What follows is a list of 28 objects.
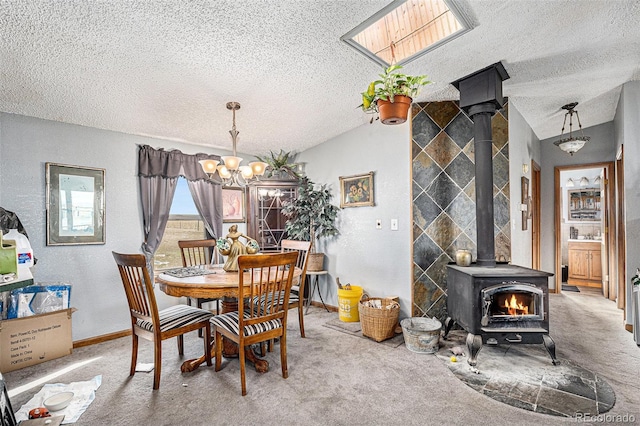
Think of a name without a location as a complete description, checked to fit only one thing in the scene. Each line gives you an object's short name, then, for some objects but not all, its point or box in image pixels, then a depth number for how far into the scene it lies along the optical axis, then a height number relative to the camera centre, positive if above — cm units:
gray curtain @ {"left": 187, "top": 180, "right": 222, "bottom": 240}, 405 +17
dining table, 234 -53
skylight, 221 +134
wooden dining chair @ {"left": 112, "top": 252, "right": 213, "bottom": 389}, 221 -76
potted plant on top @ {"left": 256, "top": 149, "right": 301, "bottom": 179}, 425 +62
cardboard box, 260 -102
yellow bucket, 375 -104
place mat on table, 271 -49
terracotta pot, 218 +71
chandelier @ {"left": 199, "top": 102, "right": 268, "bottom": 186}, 274 +41
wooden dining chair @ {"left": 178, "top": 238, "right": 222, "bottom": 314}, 355 -45
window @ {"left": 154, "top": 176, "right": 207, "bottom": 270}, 393 -15
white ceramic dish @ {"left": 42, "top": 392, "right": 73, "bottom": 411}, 204 -117
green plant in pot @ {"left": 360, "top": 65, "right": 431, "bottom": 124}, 216 +80
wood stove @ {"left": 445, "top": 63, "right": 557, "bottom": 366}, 256 -67
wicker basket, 311 -104
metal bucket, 286 -110
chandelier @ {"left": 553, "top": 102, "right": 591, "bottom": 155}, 399 +87
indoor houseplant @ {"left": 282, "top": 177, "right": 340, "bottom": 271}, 420 -4
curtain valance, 361 +61
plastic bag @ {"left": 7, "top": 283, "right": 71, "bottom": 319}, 268 -70
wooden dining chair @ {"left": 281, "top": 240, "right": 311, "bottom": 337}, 300 -52
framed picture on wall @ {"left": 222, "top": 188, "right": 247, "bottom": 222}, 446 +14
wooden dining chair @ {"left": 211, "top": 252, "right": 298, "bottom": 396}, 220 -73
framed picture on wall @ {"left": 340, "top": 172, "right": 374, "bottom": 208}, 385 +29
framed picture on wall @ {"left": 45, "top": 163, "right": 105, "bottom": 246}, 304 +12
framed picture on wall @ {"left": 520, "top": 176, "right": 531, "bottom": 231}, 389 +14
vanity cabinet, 534 -88
